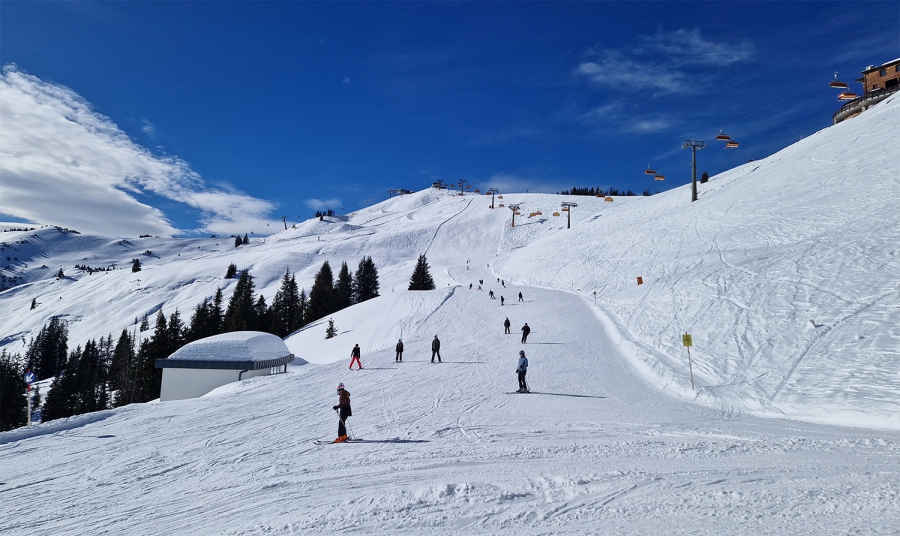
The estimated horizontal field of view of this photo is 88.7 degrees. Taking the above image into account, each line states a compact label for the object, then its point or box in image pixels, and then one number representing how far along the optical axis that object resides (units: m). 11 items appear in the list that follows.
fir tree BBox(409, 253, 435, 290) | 62.21
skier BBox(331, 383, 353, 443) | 10.31
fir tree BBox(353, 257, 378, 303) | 67.06
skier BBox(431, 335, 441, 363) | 21.48
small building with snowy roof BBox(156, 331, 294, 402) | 27.06
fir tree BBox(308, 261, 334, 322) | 59.00
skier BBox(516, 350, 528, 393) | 15.38
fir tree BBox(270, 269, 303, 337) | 61.16
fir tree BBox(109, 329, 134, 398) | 56.97
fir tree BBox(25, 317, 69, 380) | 91.06
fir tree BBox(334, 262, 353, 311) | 63.25
